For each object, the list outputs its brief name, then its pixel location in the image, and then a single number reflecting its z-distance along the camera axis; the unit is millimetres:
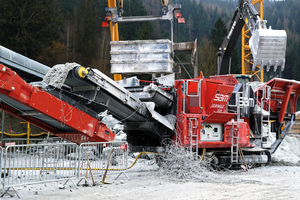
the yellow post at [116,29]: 17980
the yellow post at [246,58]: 41875
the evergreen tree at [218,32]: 55594
